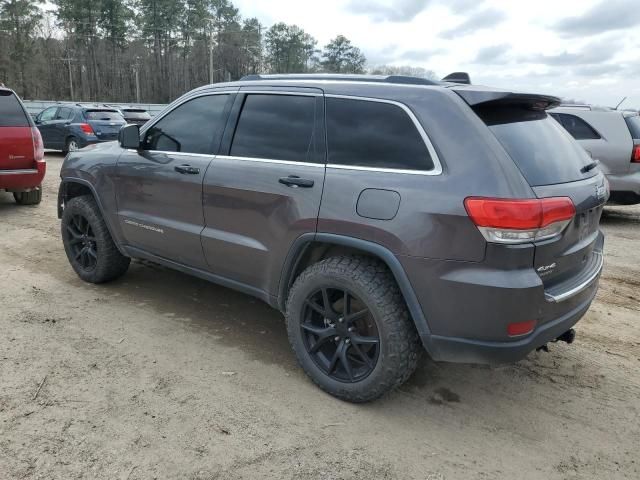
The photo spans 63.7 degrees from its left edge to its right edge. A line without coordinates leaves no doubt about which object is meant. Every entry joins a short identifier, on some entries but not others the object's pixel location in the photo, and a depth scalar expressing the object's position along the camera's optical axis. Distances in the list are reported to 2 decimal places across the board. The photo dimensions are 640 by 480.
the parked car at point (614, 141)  7.58
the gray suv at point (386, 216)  2.48
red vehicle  7.32
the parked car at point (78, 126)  14.66
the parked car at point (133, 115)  17.36
